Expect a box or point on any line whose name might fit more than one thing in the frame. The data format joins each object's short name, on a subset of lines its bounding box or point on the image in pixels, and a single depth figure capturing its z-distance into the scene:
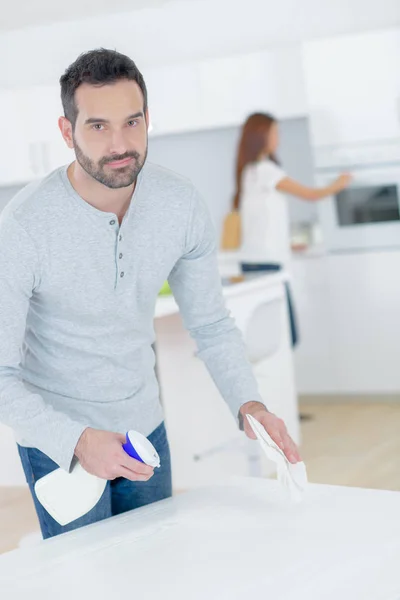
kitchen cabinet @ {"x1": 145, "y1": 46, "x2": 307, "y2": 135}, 5.38
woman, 4.84
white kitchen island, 3.85
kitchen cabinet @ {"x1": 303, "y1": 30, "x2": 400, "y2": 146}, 5.02
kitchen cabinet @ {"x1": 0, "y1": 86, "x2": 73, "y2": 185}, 5.84
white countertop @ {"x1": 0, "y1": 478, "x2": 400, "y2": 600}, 1.31
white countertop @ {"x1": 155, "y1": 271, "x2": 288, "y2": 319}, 3.56
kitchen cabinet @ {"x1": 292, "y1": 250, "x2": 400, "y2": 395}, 5.17
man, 1.66
